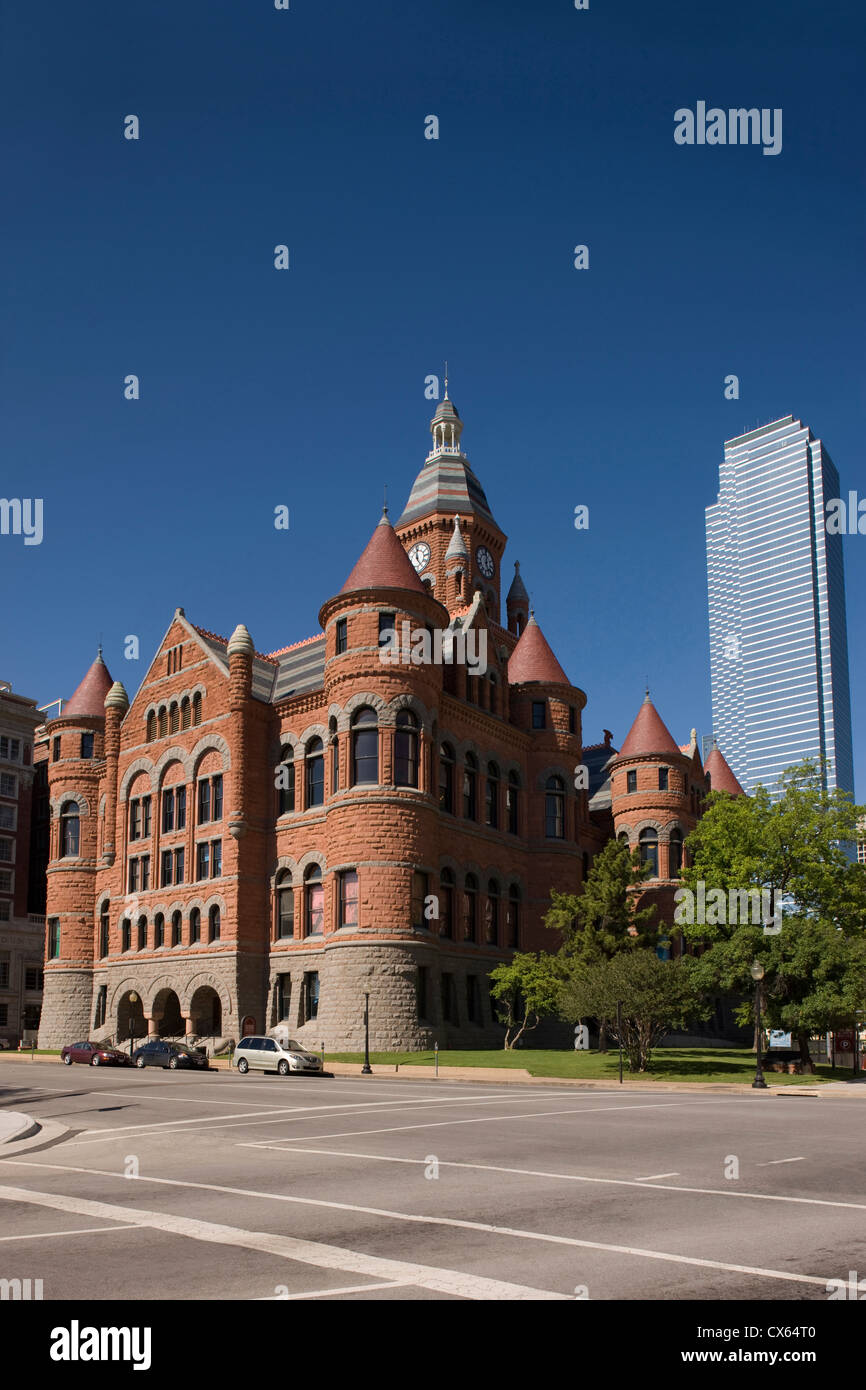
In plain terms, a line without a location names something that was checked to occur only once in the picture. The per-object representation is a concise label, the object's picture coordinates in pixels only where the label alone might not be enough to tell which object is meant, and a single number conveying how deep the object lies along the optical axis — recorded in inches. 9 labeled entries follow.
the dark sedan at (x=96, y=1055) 1836.9
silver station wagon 1528.1
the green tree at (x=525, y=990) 1866.4
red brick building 1865.2
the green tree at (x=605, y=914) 1902.1
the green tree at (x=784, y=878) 1688.0
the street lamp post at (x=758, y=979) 1359.5
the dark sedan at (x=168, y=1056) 1710.1
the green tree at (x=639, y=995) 1520.7
